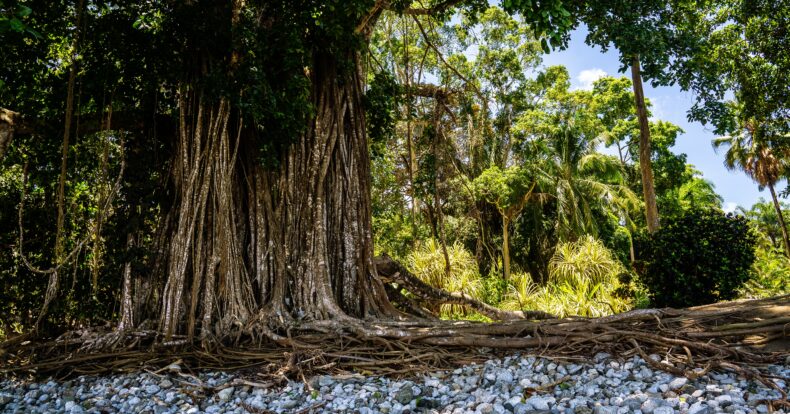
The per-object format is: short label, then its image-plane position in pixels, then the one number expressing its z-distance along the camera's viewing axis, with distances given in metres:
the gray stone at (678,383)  2.51
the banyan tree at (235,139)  4.15
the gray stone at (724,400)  2.24
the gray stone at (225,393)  2.93
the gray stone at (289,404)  2.73
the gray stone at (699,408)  2.16
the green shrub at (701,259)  6.39
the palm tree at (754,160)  15.87
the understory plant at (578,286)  9.75
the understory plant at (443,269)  11.42
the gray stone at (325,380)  3.05
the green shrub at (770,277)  8.97
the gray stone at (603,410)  2.26
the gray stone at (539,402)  2.40
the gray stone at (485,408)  2.40
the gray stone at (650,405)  2.24
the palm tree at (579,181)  13.67
